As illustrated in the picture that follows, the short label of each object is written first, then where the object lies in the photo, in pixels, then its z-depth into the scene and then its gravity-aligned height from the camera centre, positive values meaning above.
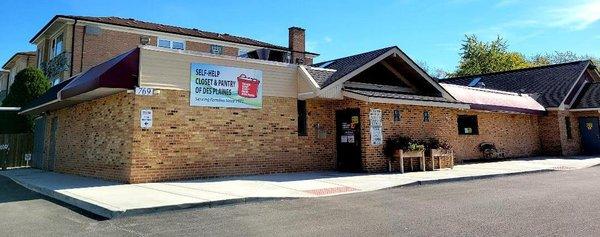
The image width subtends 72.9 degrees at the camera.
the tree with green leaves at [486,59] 50.09 +11.66
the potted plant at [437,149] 14.27 +0.10
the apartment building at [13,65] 33.50 +8.07
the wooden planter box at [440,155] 14.24 -0.11
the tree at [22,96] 20.83 +3.07
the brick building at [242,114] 10.59 +1.28
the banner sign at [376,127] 13.44 +0.85
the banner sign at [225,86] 11.36 +1.96
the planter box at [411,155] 13.35 -0.10
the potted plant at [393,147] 13.58 +0.18
